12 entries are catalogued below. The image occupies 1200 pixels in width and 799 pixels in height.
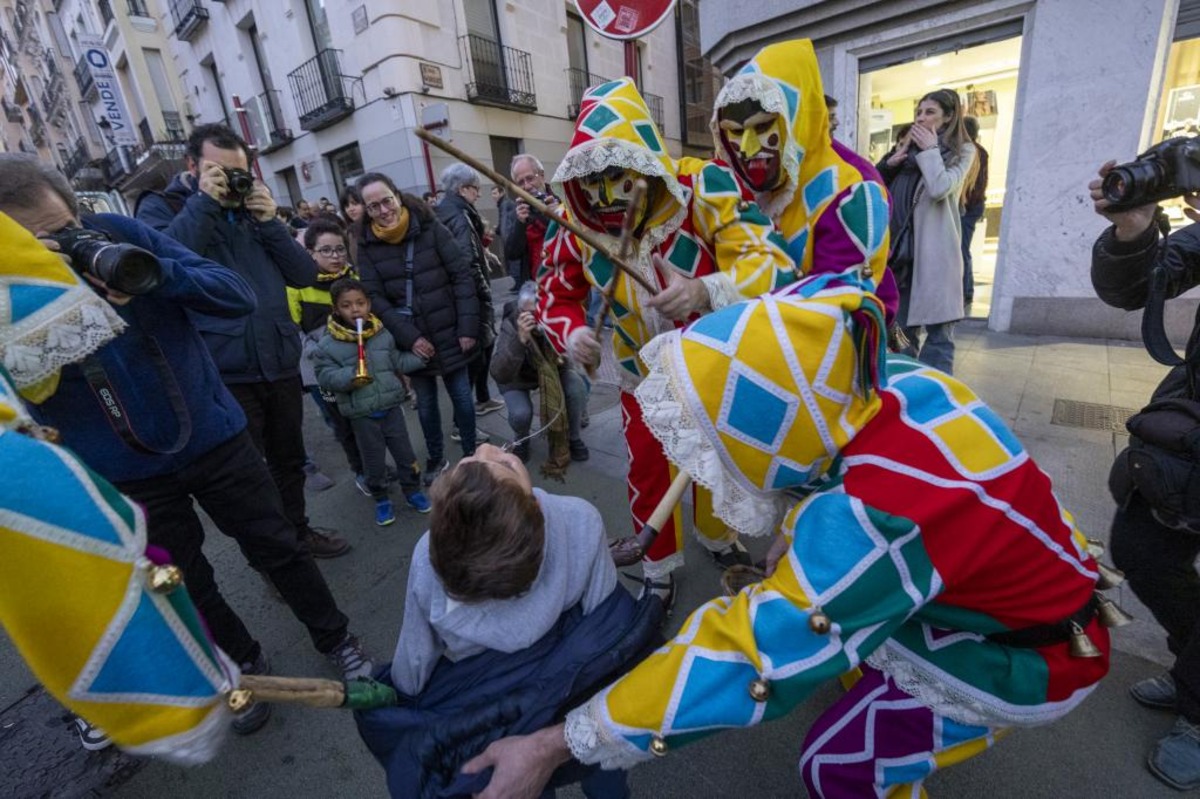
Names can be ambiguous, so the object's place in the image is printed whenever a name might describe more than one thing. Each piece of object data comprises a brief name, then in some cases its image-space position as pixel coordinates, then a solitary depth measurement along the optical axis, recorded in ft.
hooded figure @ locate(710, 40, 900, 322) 6.96
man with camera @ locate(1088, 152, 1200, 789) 4.95
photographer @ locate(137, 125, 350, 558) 7.16
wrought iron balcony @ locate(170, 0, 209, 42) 44.62
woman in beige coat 11.51
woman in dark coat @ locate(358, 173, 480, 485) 11.37
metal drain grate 11.43
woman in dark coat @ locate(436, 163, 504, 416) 13.89
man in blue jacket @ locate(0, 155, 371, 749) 4.83
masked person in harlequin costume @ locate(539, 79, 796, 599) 6.40
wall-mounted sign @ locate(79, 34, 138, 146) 47.60
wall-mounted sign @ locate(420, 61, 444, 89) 33.74
